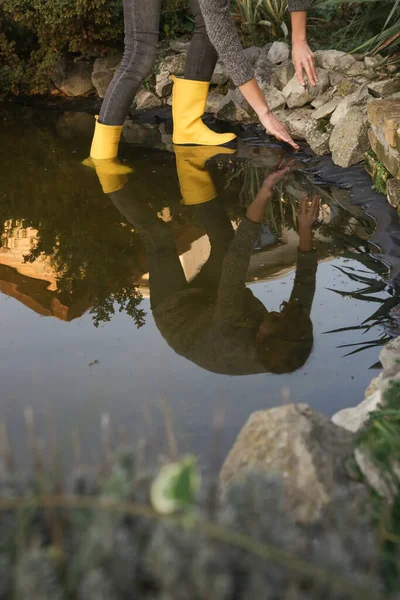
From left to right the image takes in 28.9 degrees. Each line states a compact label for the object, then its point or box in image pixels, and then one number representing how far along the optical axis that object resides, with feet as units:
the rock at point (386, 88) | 14.55
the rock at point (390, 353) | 7.14
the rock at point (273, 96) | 17.11
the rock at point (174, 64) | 20.12
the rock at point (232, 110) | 18.28
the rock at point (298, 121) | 16.10
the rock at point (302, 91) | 16.46
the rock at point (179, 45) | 20.42
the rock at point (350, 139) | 14.02
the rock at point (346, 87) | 15.64
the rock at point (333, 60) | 16.49
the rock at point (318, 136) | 15.20
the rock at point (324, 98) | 16.26
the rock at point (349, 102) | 14.88
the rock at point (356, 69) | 15.87
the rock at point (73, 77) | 22.39
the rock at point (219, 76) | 19.12
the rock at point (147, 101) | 20.71
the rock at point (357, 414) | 5.42
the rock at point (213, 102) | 19.16
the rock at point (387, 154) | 11.69
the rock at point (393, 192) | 11.83
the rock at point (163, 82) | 20.25
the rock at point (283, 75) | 17.43
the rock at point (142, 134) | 17.20
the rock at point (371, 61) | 15.75
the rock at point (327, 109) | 15.75
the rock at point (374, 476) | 4.33
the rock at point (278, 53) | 18.04
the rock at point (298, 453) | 4.17
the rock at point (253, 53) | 18.43
